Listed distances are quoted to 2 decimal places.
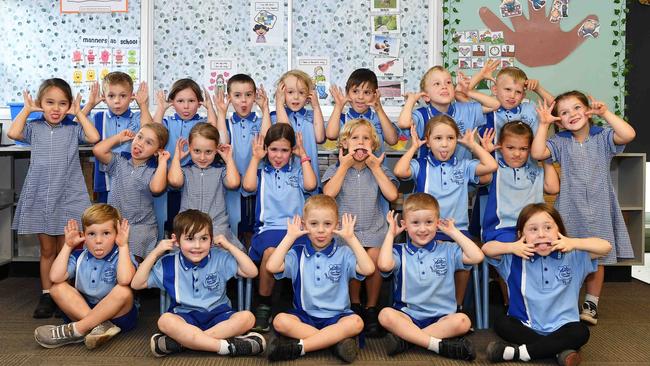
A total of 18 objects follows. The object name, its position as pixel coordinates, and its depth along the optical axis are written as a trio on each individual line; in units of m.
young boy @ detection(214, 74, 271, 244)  3.18
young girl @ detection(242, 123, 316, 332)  2.87
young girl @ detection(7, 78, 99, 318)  3.04
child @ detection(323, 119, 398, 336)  2.77
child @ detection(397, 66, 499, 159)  3.11
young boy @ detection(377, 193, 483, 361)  2.44
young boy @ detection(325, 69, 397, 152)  3.17
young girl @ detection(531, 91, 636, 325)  2.84
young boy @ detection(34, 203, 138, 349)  2.49
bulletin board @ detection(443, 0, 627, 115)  4.12
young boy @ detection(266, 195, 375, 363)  2.40
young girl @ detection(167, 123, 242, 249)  2.88
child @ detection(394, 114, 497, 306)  2.79
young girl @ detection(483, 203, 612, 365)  2.36
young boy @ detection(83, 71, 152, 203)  3.27
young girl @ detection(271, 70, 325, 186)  3.18
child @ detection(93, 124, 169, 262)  2.88
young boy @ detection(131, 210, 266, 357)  2.34
